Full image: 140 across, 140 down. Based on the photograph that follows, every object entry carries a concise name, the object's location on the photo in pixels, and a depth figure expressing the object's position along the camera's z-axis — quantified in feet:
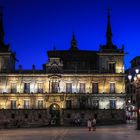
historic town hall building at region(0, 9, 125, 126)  162.43
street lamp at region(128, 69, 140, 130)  87.19
